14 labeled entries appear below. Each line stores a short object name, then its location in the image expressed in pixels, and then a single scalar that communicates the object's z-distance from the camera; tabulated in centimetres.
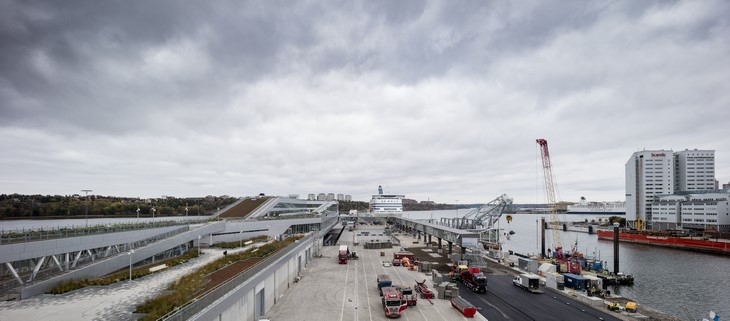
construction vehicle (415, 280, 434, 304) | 3662
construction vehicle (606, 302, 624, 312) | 3281
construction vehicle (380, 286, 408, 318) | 2973
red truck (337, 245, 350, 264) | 5751
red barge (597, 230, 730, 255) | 8898
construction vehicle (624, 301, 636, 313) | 3291
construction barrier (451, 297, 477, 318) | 3045
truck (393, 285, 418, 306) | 3347
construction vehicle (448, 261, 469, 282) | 4588
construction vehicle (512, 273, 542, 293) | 4016
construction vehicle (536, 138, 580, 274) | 9051
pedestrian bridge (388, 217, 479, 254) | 5572
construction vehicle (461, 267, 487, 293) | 3947
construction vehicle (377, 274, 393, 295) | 3809
